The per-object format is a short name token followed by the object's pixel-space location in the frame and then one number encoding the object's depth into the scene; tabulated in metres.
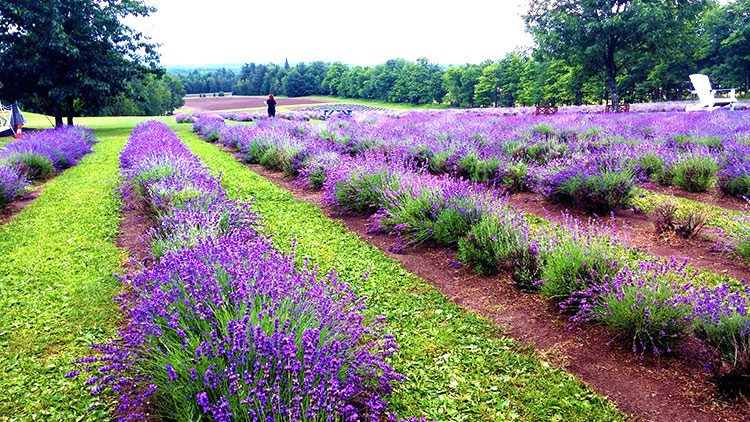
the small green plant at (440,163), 8.61
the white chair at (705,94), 23.14
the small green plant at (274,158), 10.42
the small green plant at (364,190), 6.06
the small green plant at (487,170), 7.67
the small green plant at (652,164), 7.84
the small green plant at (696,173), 7.04
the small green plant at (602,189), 5.71
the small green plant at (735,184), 6.35
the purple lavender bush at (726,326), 2.38
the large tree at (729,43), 43.16
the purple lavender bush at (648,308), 2.74
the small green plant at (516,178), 7.34
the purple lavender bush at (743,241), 4.07
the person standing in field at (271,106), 24.11
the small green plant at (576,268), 3.32
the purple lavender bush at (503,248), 3.79
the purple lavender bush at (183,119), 32.25
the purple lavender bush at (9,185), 7.34
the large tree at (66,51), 20.73
